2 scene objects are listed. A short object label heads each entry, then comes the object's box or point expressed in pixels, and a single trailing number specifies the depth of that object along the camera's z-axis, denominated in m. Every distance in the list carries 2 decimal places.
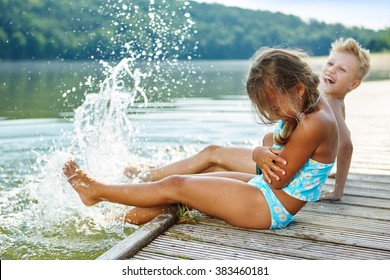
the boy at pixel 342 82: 3.54
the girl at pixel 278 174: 2.63
